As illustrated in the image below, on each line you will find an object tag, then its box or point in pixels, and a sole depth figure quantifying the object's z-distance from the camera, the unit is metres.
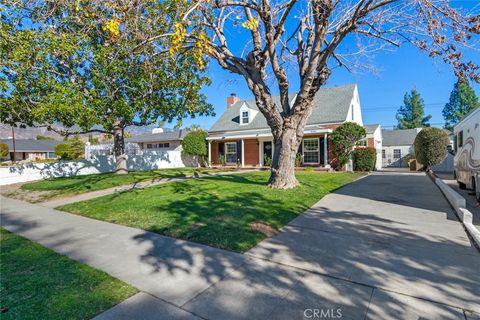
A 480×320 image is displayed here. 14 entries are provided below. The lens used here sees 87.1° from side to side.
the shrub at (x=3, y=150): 41.98
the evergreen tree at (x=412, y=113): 48.03
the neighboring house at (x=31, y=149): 46.84
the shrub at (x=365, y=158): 17.38
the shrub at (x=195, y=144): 22.81
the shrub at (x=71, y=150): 34.52
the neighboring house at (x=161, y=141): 27.39
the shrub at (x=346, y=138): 16.20
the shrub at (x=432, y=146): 17.75
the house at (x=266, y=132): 18.04
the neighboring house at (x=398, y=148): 30.06
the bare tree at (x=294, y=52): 6.13
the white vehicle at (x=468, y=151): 7.28
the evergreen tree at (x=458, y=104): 42.84
